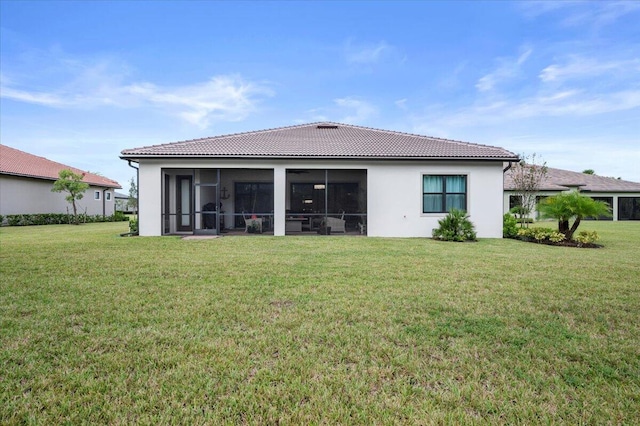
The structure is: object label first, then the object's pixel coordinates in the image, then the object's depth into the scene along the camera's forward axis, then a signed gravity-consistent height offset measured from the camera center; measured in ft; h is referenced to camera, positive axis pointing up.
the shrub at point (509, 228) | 44.23 -2.39
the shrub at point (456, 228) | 39.70 -2.14
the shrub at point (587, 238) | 36.58 -3.05
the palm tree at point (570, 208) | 38.29 +0.22
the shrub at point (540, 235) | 38.68 -2.96
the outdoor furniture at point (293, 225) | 47.88 -2.11
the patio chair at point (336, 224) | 47.75 -1.97
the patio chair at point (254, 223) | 47.39 -1.80
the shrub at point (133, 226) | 45.44 -2.18
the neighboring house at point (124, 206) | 135.33 +1.81
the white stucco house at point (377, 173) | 42.78 +4.79
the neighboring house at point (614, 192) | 95.45 +5.15
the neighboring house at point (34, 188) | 67.92 +5.09
